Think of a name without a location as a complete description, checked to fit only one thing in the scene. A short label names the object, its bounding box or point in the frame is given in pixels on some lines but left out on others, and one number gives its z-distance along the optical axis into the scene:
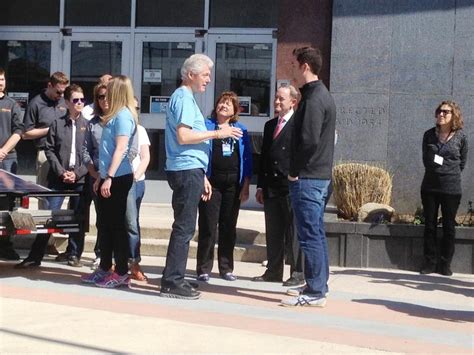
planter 9.91
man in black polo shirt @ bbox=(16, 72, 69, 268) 9.97
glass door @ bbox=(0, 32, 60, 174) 14.02
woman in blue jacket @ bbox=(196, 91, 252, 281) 8.76
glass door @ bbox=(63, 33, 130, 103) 13.87
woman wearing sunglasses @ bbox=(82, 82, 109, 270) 8.48
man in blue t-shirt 7.59
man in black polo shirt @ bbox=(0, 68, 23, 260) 9.73
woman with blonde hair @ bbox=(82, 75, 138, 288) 7.89
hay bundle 10.54
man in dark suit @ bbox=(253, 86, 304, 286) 8.68
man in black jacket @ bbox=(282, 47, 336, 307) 7.31
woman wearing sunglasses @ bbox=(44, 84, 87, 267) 9.31
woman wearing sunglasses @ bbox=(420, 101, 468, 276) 9.65
